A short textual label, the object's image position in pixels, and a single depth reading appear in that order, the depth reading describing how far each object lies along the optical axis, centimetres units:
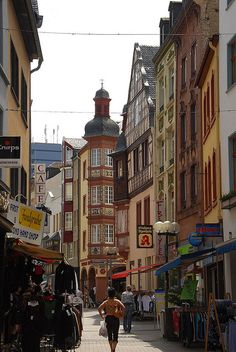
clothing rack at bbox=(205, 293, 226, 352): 1805
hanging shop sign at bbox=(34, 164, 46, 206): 3856
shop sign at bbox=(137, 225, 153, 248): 4444
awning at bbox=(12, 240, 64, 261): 1730
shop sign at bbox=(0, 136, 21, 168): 1920
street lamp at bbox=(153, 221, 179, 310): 2880
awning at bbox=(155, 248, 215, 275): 2311
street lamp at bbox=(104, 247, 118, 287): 5486
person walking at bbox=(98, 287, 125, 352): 1944
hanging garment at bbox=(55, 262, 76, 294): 1973
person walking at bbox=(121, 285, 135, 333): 2933
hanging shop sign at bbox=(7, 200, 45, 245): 1870
